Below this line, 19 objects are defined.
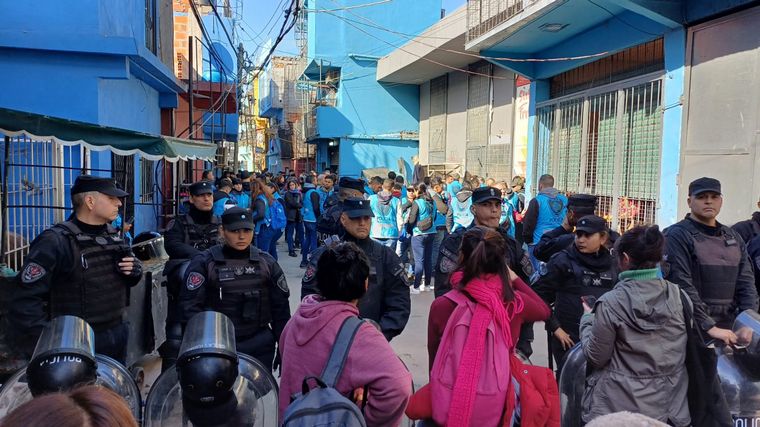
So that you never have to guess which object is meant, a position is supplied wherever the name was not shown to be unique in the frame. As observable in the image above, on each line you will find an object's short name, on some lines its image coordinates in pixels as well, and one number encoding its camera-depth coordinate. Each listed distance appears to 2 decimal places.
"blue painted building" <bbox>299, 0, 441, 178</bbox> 24.66
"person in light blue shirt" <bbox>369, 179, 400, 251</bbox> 8.55
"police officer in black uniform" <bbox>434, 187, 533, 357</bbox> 3.64
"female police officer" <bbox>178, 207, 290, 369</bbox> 3.48
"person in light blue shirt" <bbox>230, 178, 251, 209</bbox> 9.93
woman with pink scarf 2.44
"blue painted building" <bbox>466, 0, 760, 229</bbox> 7.57
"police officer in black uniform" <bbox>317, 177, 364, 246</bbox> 6.26
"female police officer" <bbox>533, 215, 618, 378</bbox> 3.97
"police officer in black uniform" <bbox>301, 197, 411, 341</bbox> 3.64
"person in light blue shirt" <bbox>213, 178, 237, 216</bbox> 8.50
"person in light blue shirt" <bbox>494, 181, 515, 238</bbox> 8.42
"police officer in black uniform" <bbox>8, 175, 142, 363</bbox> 3.31
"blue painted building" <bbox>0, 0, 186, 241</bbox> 7.61
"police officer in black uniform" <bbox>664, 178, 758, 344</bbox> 3.95
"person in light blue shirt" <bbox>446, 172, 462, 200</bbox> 10.31
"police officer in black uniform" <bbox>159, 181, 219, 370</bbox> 4.71
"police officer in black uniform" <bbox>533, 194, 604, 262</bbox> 4.82
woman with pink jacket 2.13
